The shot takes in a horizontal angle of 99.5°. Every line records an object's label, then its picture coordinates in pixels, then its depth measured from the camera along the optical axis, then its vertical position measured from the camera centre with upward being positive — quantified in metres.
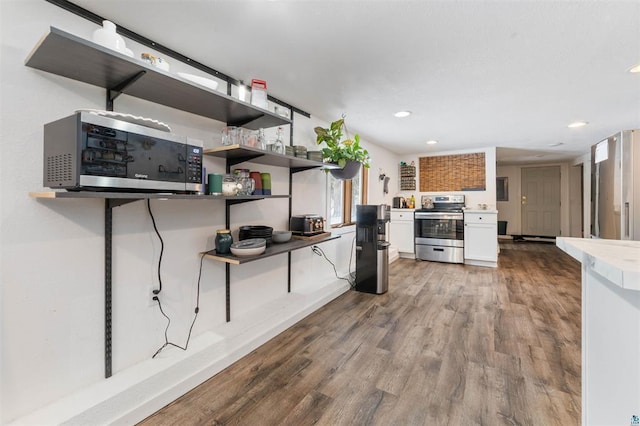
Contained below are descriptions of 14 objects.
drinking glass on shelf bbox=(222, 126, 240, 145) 1.85 +0.54
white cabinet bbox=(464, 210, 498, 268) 4.41 -0.39
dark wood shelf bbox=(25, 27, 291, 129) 1.07 +0.66
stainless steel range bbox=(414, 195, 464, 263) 4.66 -0.31
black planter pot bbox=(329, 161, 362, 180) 2.83 +0.45
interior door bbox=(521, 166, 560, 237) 6.85 +0.34
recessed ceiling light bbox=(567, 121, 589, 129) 3.22 +1.10
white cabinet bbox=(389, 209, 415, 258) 5.06 -0.33
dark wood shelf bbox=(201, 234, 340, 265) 1.72 -0.27
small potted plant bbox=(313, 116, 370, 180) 2.73 +0.63
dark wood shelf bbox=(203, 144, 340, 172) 1.71 +0.41
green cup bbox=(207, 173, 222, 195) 1.67 +0.19
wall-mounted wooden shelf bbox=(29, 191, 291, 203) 1.03 +0.08
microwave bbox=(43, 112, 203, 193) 1.05 +0.25
